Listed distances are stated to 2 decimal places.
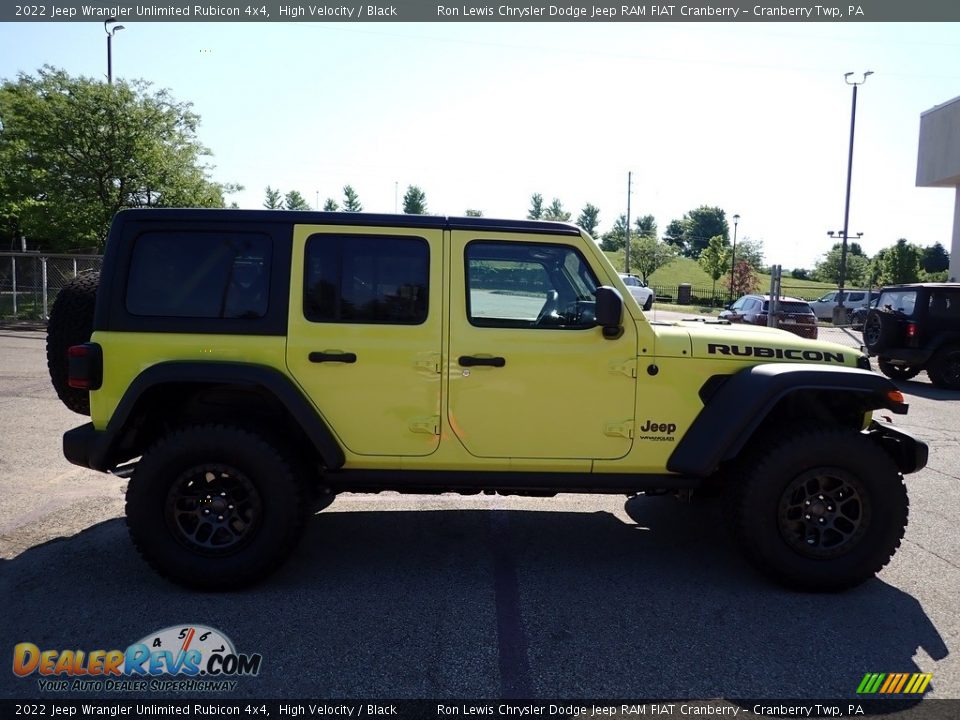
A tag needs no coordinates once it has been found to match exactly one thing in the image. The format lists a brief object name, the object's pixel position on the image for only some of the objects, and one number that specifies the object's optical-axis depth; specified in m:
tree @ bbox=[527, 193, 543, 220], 92.91
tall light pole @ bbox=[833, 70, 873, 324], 28.45
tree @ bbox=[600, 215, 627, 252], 85.66
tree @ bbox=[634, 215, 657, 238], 108.19
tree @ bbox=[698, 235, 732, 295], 62.44
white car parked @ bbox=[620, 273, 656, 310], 23.56
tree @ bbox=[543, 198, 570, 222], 83.88
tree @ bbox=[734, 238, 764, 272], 71.50
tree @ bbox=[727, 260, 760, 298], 56.16
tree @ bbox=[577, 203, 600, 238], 108.94
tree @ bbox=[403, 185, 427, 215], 73.62
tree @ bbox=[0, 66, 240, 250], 18.62
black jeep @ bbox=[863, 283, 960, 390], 12.30
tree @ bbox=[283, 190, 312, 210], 73.36
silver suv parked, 35.16
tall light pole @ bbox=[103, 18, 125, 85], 20.17
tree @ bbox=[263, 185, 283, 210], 75.69
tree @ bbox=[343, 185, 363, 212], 76.56
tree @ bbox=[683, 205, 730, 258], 130.00
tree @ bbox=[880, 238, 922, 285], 57.44
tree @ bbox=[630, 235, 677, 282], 63.16
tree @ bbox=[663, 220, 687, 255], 131.12
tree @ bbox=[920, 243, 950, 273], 86.06
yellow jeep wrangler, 3.86
